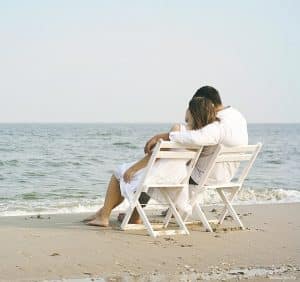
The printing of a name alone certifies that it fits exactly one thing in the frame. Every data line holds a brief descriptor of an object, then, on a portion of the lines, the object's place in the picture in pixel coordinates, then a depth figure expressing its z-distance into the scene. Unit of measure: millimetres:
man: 6031
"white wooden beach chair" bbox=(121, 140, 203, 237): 5965
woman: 6180
